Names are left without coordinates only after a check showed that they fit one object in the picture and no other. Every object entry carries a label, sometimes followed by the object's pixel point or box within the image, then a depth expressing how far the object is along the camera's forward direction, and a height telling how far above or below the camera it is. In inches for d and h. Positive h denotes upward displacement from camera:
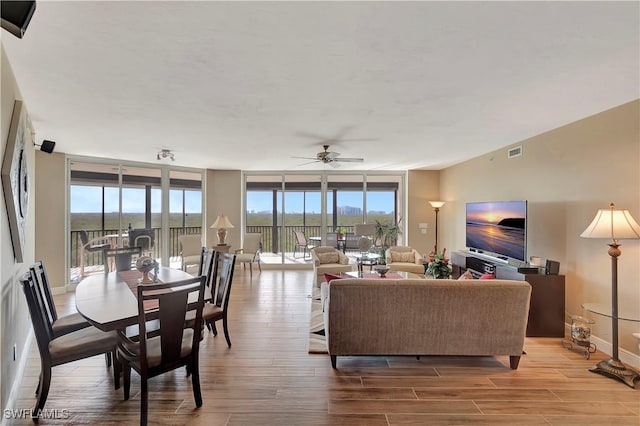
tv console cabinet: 131.3 -39.5
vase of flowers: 151.9 -28.0
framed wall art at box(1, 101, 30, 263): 83.1 +10.8
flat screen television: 153.3 -8.3
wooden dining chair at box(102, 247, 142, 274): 144.2 -22.0
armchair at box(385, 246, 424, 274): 217.0 -34.7
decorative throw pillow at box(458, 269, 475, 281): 120.0 -25.6
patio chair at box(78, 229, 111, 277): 216.8 -23.5
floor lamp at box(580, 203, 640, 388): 100.0 -10.2
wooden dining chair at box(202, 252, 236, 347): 116.2 -35.9
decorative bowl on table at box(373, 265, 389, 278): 165.0 -31.9
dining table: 78.4 -28.1
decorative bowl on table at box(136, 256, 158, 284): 112.4 -20.4
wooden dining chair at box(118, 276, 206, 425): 76.5 -36.7
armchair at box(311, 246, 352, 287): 209.3 -36.0
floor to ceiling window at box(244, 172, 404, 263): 297.3 +14.5
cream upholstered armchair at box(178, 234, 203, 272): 239.0 -30.4
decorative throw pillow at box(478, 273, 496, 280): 117.5 -25.2
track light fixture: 186.5 +38.2
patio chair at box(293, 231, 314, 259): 312.5 -30.0
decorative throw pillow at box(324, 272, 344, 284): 114.5 -25.2
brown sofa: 102.8 -36.5
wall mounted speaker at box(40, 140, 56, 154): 144.3 +33.1
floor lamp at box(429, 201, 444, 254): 263.7 +9.4
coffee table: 178.3 -38.6
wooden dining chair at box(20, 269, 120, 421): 80.3 -38.2
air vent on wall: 167.9 +36.9
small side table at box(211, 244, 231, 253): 242.8 -28.1
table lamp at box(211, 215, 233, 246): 254.5 -10.7
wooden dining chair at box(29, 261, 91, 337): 96.6 -37.3
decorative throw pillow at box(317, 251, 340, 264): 219.1 -32.6
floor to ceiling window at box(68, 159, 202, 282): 218.5 +4.6
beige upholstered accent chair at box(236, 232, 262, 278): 267.5 -29.7
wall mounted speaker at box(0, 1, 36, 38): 44.9 +31.2
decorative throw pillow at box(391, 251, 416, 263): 231.5 -33.2
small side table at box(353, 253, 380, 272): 220.4 -35.1
